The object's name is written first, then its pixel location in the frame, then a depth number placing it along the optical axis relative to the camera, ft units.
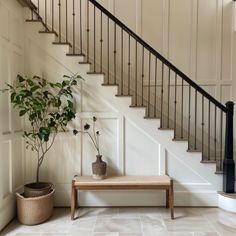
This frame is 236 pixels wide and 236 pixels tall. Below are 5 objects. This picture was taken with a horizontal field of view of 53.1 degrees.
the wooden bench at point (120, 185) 9.59
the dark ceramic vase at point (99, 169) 9.97
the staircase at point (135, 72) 13.85
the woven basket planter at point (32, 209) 9.16
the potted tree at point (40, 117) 9.24
